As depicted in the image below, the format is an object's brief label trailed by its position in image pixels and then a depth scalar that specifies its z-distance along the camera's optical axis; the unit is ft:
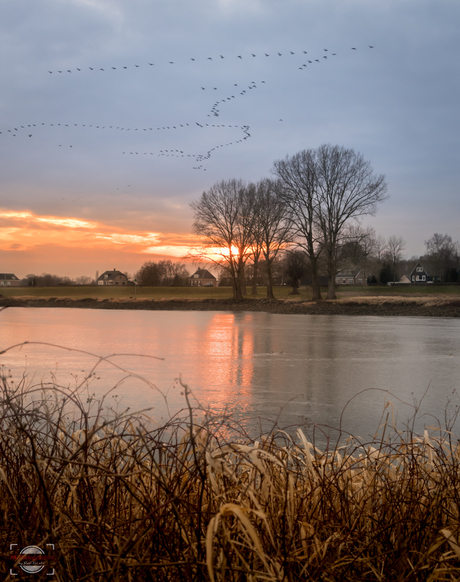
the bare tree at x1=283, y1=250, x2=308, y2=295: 245.04
